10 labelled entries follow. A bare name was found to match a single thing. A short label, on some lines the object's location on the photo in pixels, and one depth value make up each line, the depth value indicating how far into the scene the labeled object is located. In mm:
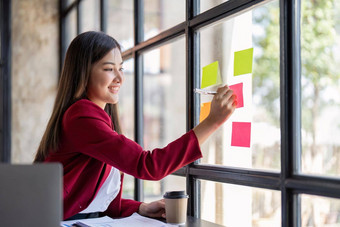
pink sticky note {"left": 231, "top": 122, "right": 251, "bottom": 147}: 1538
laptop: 911
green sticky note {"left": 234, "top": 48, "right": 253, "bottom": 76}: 1488
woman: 1439
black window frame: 1283
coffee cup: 1516
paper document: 1493
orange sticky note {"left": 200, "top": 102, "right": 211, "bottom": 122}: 1696
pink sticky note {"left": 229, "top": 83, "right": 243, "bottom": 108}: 1532
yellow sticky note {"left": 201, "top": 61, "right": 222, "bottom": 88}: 1690
